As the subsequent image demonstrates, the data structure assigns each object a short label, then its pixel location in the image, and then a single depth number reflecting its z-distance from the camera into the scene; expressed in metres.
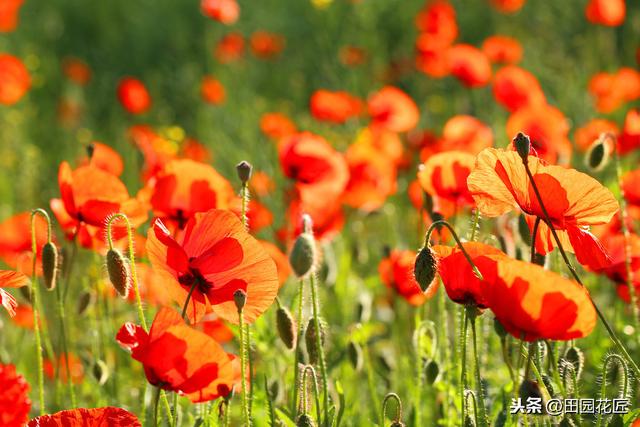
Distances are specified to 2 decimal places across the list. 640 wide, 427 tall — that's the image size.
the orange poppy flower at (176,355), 2.95
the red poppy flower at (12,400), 2.77
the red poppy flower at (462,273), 3.10
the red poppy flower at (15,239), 5.72
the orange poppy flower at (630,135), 5.93
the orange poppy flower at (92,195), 4.09
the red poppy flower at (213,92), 10.48
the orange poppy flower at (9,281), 3.19
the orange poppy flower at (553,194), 3.16
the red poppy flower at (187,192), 4.32
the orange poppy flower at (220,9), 9.33
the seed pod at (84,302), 4.68
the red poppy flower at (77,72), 12.25
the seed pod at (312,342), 3.83
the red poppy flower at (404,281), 5.19
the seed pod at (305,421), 3.28
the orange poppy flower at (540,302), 2.77
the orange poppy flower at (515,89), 7.98
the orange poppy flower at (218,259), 3.27
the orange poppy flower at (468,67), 9.09
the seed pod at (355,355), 4.47
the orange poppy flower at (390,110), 8.48
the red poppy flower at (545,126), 6.66
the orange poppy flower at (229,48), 11.48
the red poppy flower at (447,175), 4.51
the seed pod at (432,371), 4.10
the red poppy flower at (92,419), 3.00
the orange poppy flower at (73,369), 5.75
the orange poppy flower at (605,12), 9.44
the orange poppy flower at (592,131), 7.18
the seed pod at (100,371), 4.21
